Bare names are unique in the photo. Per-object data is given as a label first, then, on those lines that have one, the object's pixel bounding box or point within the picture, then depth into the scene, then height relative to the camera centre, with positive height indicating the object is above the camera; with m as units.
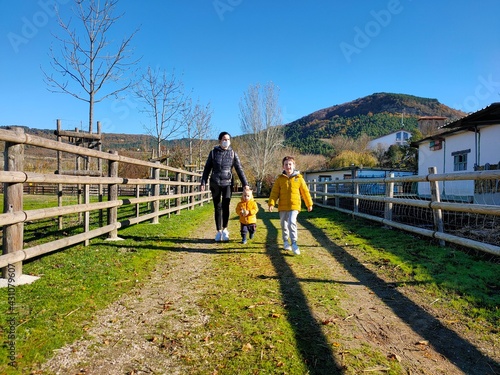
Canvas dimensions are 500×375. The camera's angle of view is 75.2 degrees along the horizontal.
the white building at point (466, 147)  14.79 +1.98
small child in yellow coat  6.23 -0.65
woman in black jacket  6.23 +0.06
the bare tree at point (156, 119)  15.83 +2.97
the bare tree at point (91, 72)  8.73 +2.92
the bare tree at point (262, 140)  41.00 +5.14
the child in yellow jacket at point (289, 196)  5.53 -0.28
